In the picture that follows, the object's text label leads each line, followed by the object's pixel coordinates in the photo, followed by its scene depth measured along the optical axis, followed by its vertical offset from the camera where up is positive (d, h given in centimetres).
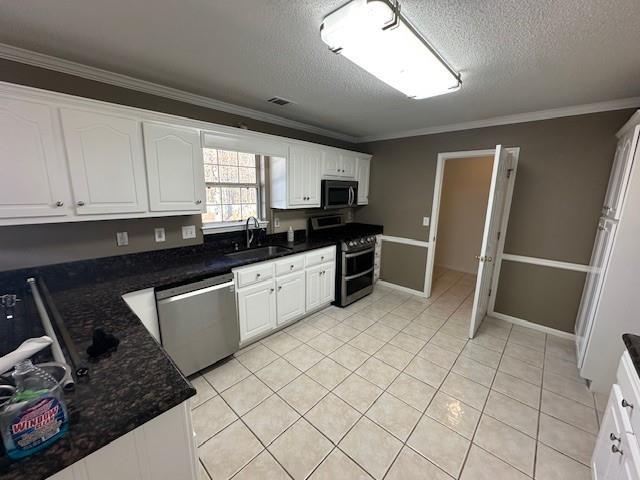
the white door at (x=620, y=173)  188 +23
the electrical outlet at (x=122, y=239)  217 -42
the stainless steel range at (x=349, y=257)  343 -85
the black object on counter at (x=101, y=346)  107 -66
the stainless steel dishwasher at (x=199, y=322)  195 -106
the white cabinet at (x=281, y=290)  250 -106
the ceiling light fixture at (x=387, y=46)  120 +82
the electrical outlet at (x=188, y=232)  254 -41
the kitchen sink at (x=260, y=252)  269 -65
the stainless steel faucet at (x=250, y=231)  297 -46
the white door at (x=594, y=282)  206 -71
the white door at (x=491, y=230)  252 -34
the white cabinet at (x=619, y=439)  99 -100
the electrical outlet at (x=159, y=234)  237 -41
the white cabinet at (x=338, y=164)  350 +43
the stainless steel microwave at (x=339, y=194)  355 +1
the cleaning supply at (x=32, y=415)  62 -58
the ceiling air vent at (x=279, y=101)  250 +92
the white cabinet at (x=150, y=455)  72 -81
